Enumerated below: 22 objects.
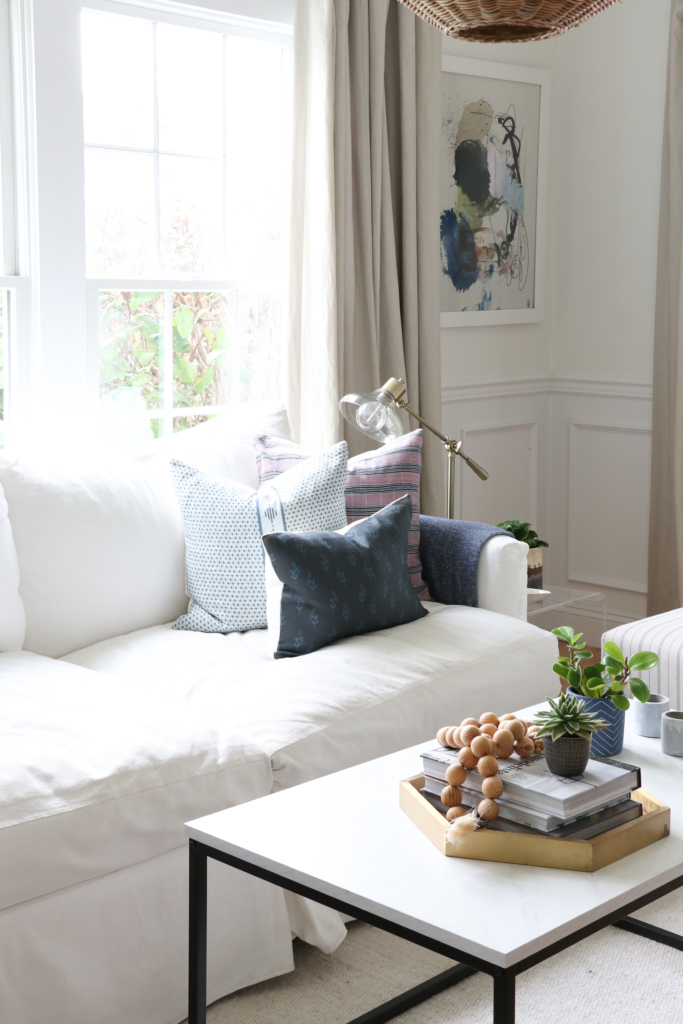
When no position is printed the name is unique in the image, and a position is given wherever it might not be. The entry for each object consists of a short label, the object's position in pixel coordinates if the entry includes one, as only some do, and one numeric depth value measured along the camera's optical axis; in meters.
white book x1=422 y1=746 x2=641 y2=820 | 1.36
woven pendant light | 1.66
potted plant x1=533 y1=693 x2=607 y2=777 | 1.42
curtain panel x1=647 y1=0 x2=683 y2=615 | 3.97
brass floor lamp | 2.97
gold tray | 1.34
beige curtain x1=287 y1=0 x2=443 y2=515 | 3.31
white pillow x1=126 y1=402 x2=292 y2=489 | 2.84
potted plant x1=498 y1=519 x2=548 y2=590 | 3.19
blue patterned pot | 1.71
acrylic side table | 3.20
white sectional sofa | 1.70
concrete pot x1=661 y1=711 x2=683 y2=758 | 1.73
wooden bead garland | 1.38
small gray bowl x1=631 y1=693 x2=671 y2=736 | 1.82
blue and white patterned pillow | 2.60
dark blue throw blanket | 2.79
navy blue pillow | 2.36
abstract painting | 4.05
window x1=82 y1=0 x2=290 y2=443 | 3.12
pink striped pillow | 2.84
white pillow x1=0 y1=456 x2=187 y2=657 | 2.46
